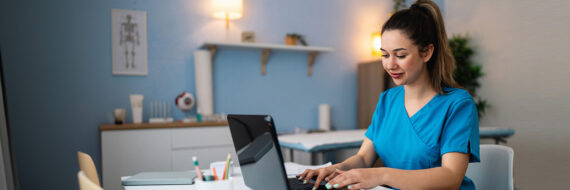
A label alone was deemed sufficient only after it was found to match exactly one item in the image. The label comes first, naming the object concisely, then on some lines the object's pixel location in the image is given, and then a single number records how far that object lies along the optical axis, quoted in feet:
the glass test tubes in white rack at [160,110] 11.18
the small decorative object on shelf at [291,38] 12.77
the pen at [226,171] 3.72
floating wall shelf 11.59
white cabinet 9.45
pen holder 3.34
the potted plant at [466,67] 12.81
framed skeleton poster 10.86
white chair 4.67
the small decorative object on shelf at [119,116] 9.95
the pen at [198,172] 3.39
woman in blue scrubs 3.76
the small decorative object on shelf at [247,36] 12.01
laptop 2.95
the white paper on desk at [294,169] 4.68
